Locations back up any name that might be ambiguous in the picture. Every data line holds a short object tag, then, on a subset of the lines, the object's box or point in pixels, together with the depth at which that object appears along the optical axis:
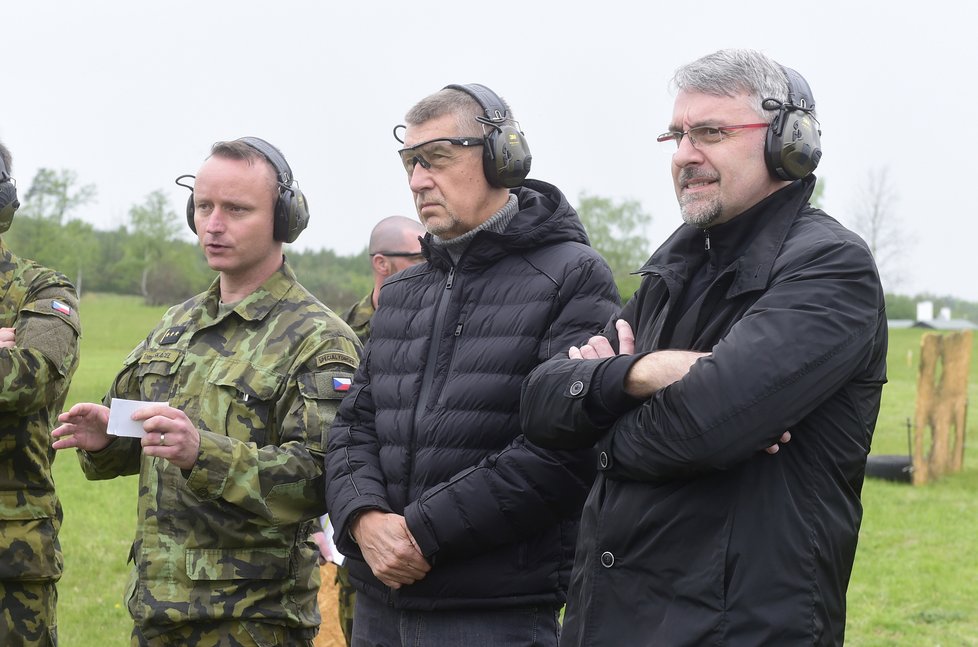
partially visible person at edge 4.68
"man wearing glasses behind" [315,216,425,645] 6.89
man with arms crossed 2.56
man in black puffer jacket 3.36
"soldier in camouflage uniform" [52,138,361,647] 3.85
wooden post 14.69
